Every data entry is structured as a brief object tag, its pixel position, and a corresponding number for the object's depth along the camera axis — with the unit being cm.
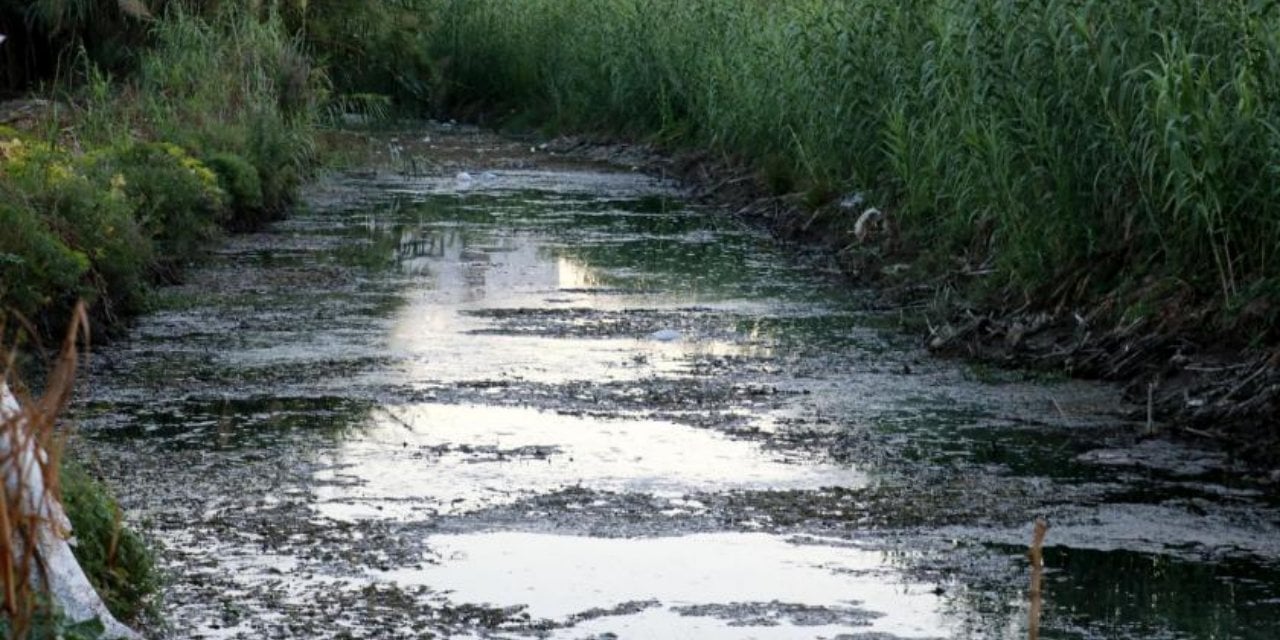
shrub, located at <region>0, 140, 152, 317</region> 1885
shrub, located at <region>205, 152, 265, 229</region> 2731
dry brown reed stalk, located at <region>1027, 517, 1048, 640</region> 476
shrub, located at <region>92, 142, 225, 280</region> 2284
